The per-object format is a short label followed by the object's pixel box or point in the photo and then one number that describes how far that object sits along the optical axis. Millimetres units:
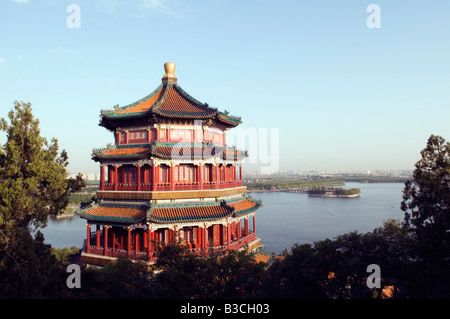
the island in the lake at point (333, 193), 143125
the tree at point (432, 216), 12125
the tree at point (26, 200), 11922
